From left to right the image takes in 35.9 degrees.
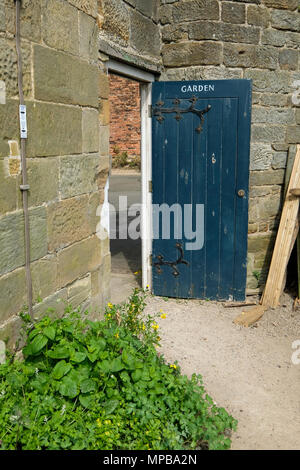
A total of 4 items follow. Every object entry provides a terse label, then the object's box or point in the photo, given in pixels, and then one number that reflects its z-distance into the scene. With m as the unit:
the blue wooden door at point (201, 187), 4.59
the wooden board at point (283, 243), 4.82
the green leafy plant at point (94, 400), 2.40
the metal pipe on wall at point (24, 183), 2.53
